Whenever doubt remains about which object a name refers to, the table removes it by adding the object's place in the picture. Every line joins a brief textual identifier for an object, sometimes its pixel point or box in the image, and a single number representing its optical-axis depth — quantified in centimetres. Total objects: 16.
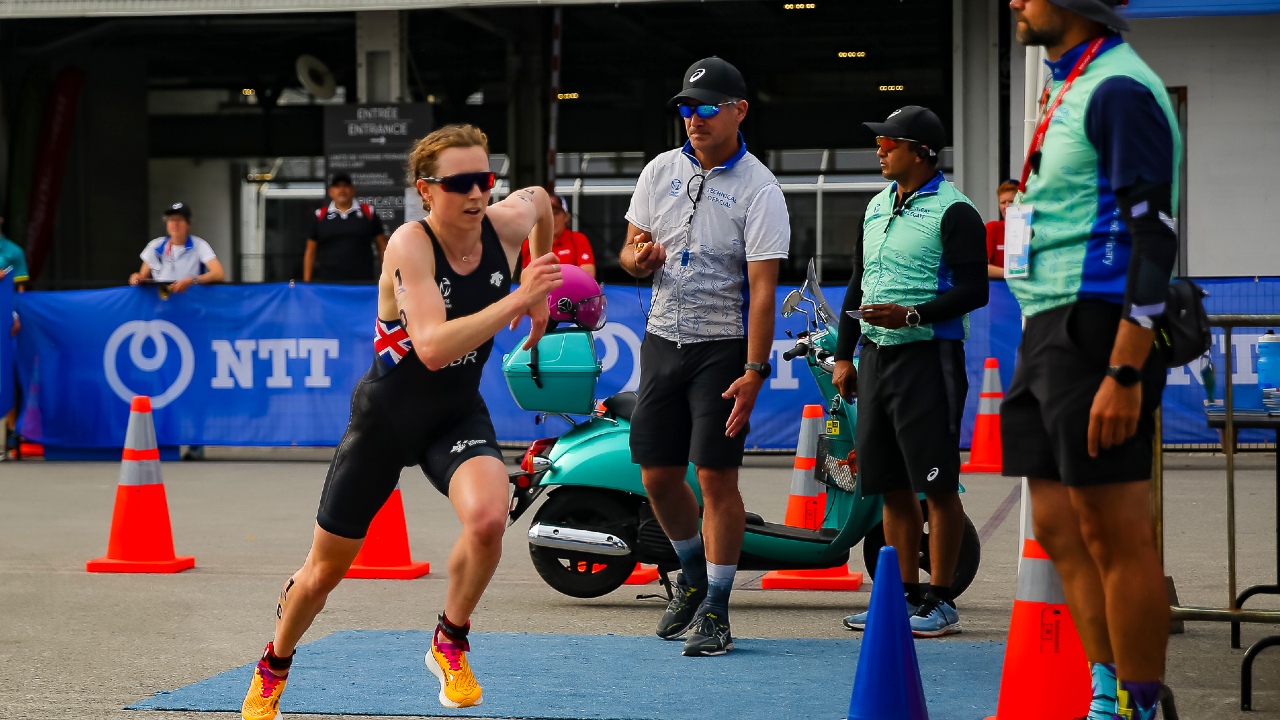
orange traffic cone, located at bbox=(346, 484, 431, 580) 1466
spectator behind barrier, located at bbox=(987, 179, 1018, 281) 2484
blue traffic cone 820
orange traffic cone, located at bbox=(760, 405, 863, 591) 1381
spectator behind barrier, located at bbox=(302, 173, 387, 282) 2822
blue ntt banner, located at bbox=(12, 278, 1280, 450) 2523
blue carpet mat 930
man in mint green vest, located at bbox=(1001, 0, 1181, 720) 716
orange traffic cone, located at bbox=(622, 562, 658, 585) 1444
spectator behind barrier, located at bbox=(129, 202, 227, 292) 2616
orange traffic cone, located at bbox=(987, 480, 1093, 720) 856
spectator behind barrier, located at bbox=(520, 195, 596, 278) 2503
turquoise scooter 1292
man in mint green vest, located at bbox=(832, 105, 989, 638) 1151
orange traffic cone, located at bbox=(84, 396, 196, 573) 1510
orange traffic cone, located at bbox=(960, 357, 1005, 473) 2306
